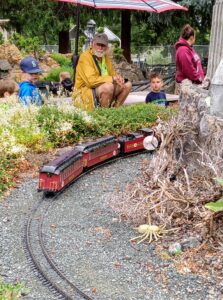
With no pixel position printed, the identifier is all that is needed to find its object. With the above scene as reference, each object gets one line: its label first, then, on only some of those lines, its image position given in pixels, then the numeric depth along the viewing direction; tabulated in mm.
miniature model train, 6020
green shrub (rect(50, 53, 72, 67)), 21247
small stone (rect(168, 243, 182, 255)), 4531
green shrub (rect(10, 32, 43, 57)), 20750
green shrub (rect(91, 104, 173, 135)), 8883
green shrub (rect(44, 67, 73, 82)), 18297
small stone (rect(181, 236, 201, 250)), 4598
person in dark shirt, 9981
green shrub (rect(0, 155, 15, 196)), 6376
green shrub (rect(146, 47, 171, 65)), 25328
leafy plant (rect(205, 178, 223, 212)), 4410
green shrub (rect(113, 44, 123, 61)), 21812
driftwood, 4891
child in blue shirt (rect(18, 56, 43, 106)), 8495
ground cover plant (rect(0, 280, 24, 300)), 3010
